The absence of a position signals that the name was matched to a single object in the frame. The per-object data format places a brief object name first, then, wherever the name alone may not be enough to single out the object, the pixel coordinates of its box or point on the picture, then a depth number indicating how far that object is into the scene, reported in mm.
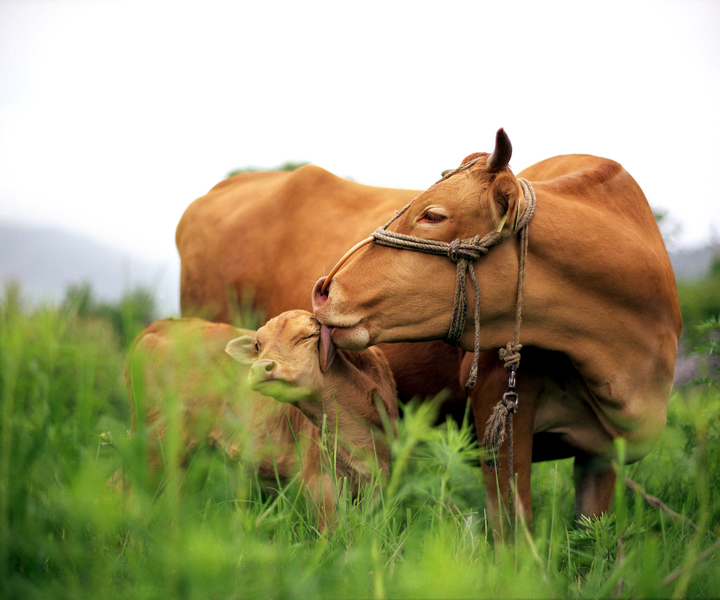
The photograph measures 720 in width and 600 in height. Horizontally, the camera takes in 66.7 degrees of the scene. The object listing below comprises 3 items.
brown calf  2381
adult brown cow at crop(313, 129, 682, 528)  2398
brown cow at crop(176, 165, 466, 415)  4195
